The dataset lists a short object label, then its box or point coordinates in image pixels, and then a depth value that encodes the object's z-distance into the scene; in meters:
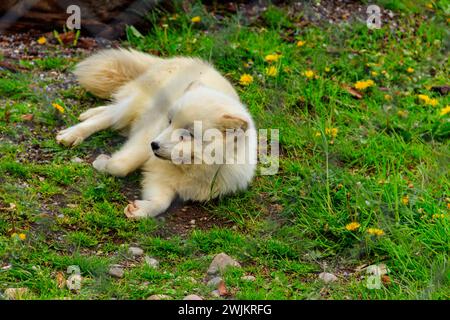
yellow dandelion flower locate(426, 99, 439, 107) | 4.85
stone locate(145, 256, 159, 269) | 3.40
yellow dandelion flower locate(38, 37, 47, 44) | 5.09
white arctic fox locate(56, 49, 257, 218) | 3.79
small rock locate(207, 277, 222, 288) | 3.30
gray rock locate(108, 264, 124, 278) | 3.30
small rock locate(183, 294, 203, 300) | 3.14
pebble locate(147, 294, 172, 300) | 3.14
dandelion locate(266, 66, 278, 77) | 4.93
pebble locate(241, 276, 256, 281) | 3.37
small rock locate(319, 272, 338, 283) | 3.44
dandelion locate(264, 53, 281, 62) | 5.00
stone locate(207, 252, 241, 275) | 3.41
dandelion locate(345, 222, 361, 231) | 3.66
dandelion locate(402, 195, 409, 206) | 3.82
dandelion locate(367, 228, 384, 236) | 3.59
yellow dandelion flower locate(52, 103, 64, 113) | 4.48
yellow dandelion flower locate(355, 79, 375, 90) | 4.94
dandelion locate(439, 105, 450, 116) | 4.68
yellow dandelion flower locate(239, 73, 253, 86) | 4.88
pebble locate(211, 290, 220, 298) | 3.23
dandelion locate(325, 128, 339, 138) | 4.49
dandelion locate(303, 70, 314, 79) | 4.92
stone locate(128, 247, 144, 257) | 3.49
